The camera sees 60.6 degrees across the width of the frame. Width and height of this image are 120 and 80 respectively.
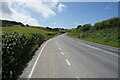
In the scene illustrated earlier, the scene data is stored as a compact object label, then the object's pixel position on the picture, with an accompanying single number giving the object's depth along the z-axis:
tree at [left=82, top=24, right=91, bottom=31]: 57.22
